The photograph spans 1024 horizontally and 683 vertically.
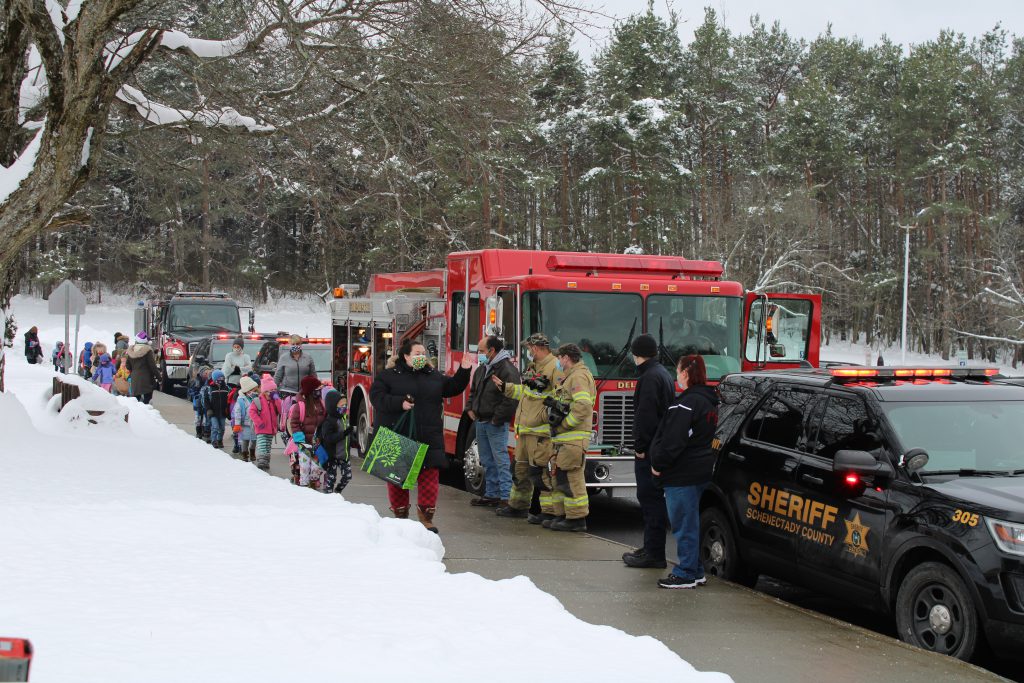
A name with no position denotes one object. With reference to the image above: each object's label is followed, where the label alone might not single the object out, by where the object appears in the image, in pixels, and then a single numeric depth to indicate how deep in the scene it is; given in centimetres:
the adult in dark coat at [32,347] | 4352
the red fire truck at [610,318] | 1172
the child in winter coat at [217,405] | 1802
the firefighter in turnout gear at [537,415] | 1070
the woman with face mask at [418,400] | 946
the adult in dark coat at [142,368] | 2353
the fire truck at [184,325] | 3222
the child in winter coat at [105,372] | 2686
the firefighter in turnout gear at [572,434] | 1017
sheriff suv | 622
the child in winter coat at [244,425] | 1605
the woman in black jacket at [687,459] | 802
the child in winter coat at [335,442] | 1138
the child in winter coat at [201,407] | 1877
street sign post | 2548
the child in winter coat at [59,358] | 3991
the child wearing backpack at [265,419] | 1479
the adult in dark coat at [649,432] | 876
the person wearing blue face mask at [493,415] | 1143
